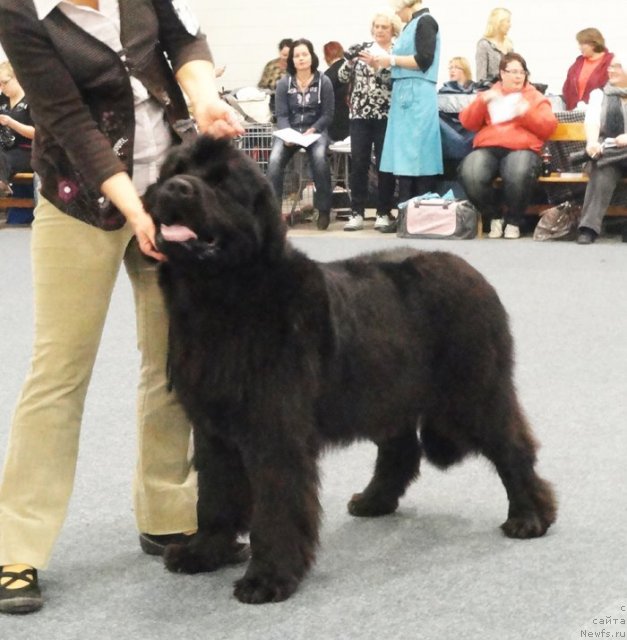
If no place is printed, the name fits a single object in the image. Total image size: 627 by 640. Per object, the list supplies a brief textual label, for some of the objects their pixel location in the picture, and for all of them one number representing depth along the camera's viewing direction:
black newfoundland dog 2.27
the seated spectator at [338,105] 10.25
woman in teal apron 8.70
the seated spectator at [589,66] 9.45
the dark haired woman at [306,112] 9.23
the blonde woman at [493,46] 9.80
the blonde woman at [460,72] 10.24
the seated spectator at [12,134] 9.51
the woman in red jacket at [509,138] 8.48
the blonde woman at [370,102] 9.09
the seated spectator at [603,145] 8.24
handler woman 2.34
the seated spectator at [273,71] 11.83
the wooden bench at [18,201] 10.09
